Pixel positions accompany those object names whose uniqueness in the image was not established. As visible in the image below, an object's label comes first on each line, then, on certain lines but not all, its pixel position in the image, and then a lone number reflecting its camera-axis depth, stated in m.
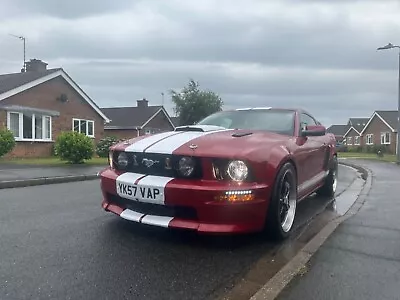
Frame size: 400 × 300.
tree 43.59
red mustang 3.80
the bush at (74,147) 15.27
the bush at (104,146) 20.53
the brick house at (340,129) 87.54
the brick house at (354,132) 69.97
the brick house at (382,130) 51.97
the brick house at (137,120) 38.75
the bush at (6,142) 16.45
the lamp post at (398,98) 23.50
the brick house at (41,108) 21.56
